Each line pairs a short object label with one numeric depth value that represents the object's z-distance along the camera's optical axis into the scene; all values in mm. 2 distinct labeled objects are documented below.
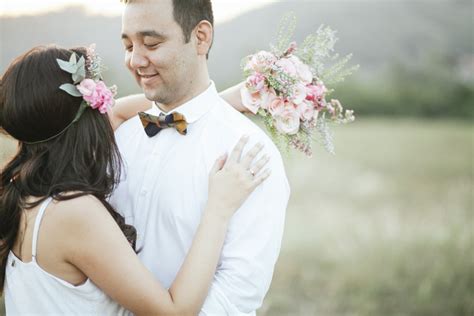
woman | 2178
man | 2467
